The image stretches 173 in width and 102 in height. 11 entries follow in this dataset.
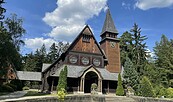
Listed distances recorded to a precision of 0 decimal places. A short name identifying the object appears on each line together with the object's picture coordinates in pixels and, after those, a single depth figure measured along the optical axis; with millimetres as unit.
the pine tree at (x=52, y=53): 52642
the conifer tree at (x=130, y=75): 19882
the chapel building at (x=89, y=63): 18035
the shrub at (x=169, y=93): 17575
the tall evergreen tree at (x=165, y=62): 23493
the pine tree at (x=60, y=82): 15763
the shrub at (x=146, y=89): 15976
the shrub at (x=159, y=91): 17985
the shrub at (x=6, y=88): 19921
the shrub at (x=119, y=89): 17908
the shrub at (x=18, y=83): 24292
